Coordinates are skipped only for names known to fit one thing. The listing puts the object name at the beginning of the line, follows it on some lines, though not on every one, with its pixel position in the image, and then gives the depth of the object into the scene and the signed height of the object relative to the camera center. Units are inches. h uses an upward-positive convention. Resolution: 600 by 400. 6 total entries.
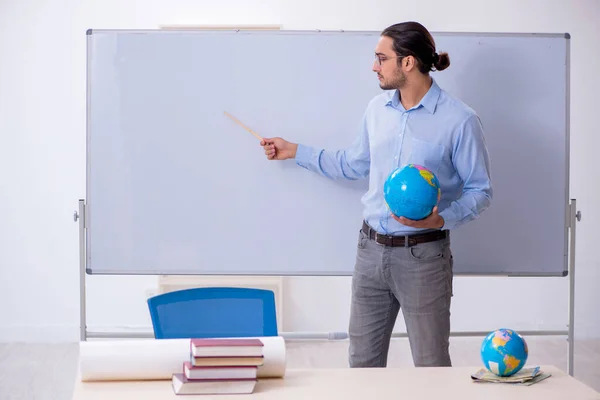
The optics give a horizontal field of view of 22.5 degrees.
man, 203.4 -4.8
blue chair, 188.7 -19.9
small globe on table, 166.1 -20.4
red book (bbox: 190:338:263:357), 160.8 -19.0
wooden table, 161.4 -23.9
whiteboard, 234.3 +6.5
